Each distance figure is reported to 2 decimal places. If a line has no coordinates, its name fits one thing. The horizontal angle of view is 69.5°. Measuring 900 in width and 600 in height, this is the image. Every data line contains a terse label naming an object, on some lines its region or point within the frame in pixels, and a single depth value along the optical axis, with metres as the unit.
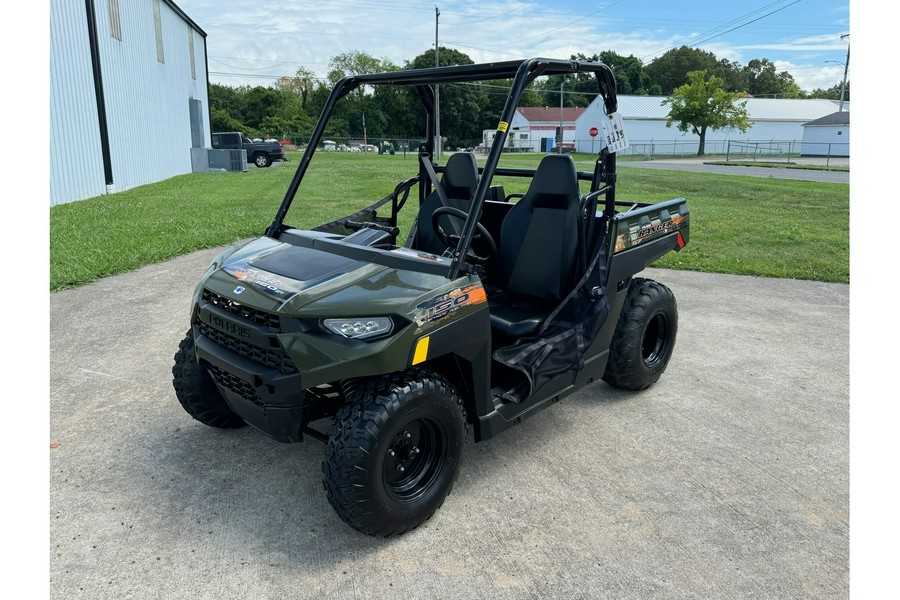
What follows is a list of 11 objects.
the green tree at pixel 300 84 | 79.12
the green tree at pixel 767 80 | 92.75
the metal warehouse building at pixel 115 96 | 13.32
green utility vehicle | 2.56
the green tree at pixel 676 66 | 86.19
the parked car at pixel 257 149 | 28.66
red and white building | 57.75
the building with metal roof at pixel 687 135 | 54.25
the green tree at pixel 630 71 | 81.62
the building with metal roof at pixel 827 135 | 46.62
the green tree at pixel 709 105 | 46.59
